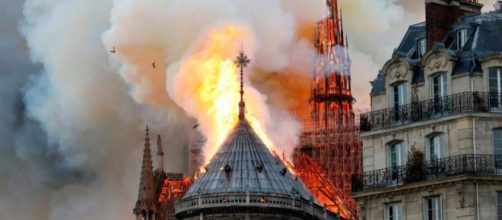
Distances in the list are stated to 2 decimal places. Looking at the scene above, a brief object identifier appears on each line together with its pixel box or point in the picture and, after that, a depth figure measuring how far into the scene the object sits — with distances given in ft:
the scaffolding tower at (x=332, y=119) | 465.47
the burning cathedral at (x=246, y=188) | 399.24
